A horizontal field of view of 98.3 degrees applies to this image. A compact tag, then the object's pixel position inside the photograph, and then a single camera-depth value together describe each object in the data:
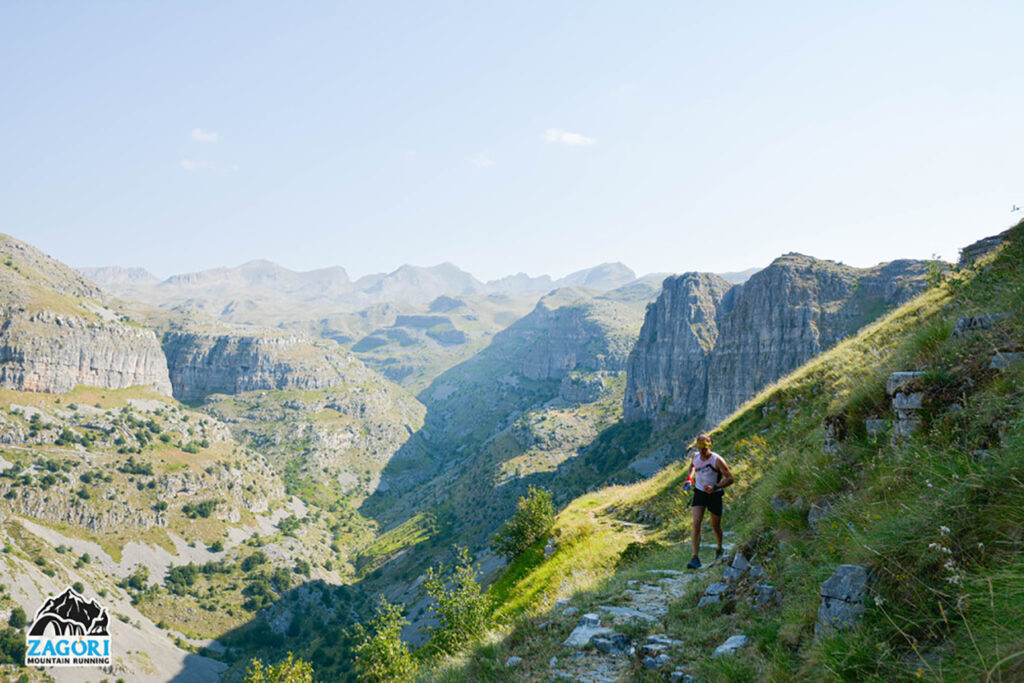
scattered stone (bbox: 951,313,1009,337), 8.70
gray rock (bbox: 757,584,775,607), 7.93
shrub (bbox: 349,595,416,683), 20.73
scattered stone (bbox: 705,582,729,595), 9.33
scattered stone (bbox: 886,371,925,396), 8.37
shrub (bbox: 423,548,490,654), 12.79
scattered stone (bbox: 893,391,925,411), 7.96
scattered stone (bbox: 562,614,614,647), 9.34
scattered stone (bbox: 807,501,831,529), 8.34
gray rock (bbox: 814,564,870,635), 5.50
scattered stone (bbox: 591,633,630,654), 8.87
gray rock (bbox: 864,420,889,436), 8.71
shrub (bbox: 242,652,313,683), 32.31
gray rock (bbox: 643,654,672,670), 7.70
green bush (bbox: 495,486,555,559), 23.69
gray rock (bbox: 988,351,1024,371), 7.21
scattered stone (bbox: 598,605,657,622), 9.86
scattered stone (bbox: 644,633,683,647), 8.31
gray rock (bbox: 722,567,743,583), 9.38
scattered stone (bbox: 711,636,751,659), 7.06
